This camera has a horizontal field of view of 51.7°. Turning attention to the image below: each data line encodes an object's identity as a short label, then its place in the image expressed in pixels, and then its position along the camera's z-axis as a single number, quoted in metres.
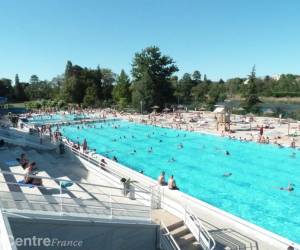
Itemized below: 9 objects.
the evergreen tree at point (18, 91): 79.06
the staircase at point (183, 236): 7.74
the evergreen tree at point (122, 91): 56.04
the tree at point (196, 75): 101.38
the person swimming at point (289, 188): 15.34
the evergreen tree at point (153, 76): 48.19
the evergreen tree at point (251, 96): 49.81
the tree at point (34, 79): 103.12
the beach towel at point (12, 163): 13.23
